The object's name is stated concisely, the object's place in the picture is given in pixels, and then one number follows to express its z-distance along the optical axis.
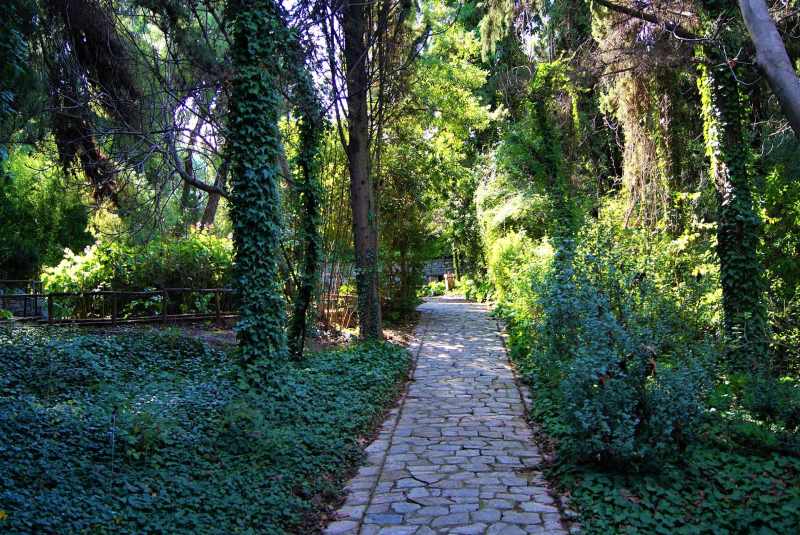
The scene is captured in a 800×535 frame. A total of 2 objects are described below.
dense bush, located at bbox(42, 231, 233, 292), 13.25
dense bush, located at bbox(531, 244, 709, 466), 5.14
